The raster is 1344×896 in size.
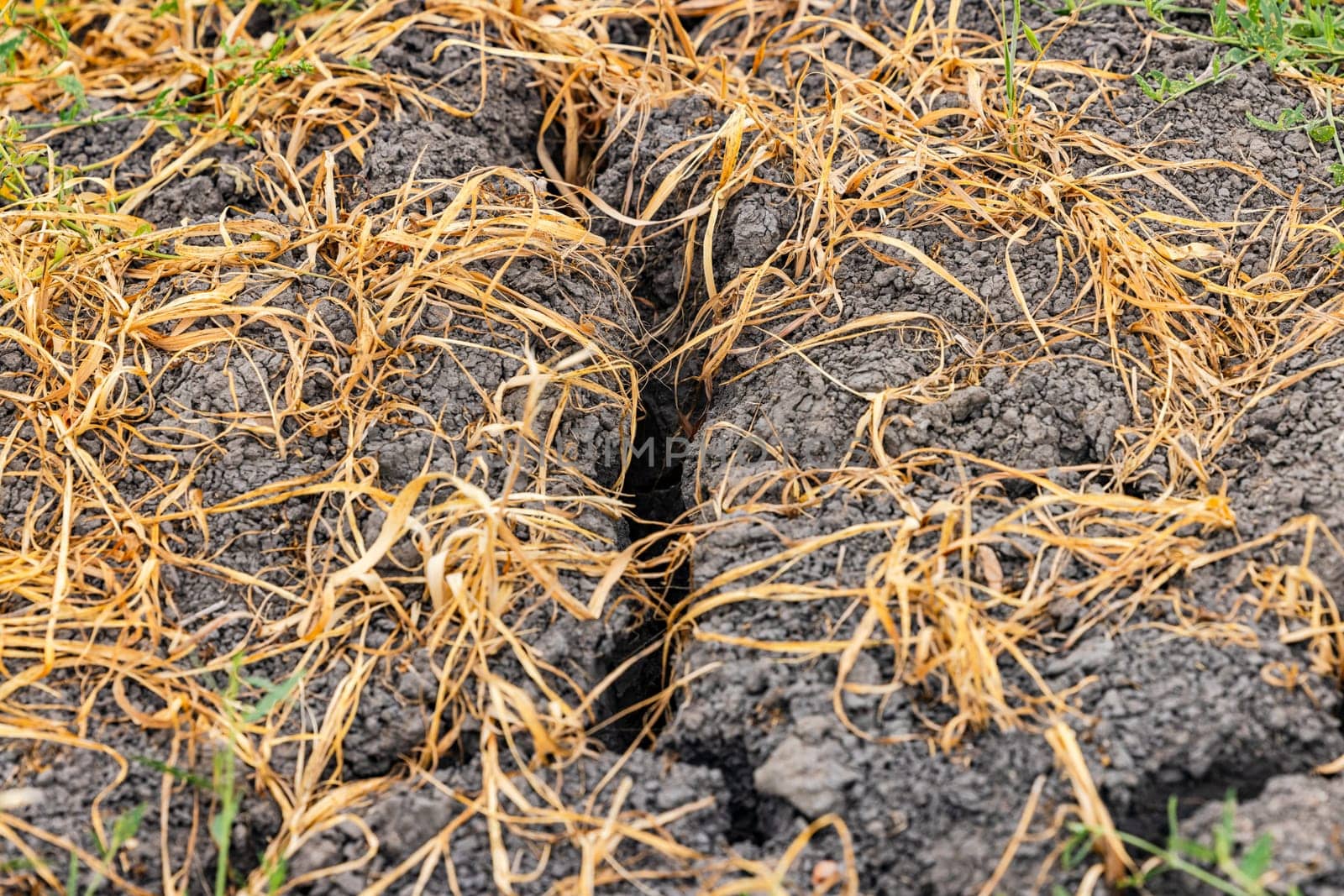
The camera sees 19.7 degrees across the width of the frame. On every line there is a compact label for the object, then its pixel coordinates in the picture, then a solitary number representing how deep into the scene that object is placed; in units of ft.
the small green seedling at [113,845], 4.37
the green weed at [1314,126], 5.02
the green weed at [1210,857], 4.23
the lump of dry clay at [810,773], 4.41
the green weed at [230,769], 4.39
